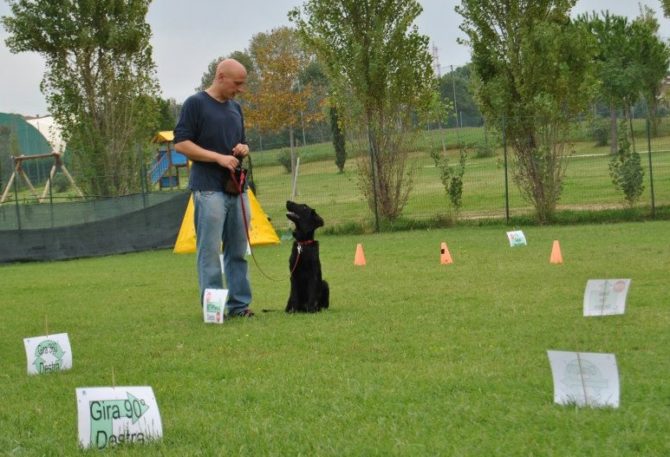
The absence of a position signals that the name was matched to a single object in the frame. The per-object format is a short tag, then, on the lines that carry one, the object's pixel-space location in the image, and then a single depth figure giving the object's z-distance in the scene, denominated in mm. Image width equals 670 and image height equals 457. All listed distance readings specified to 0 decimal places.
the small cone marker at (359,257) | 12609
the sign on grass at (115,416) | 3625
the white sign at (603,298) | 5977
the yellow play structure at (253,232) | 17766
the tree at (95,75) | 22484
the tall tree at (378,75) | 19766
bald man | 7590
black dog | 7699
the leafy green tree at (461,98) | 44688
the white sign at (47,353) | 5449
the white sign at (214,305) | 7254
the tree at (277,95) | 32750
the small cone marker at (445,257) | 11797
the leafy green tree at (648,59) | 41250
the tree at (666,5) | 23709
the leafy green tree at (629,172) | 18859
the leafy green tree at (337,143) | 33119
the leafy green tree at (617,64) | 40031
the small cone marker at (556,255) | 10998
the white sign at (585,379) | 3746
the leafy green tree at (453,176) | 19859
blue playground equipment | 31469
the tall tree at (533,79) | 18125
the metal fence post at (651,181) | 18281
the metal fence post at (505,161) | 19047
